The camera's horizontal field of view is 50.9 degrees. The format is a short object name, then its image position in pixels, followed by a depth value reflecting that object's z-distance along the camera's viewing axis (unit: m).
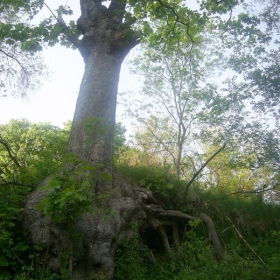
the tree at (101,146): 4.39
